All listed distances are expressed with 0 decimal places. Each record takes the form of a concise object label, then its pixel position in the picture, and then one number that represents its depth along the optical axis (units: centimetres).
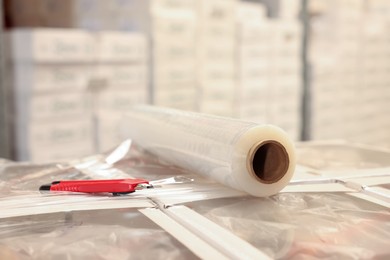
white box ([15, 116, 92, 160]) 227
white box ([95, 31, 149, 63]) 247
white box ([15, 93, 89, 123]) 227
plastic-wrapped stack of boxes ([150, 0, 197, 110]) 276
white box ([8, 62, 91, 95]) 225
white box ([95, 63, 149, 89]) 251
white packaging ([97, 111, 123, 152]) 249
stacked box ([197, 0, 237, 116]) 303
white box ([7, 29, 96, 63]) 222
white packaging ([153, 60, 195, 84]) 277
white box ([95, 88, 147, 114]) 251
